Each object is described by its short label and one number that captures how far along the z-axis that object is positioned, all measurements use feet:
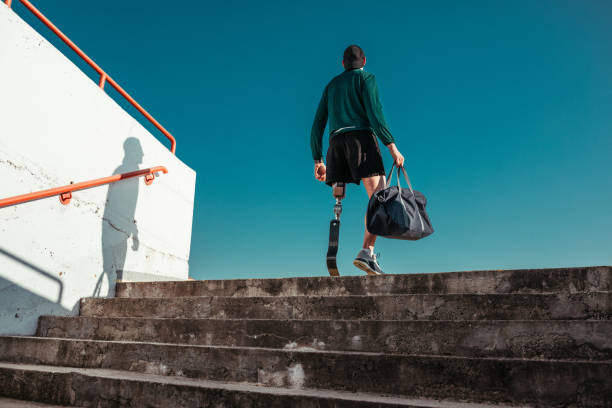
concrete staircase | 5.73
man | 11.53
